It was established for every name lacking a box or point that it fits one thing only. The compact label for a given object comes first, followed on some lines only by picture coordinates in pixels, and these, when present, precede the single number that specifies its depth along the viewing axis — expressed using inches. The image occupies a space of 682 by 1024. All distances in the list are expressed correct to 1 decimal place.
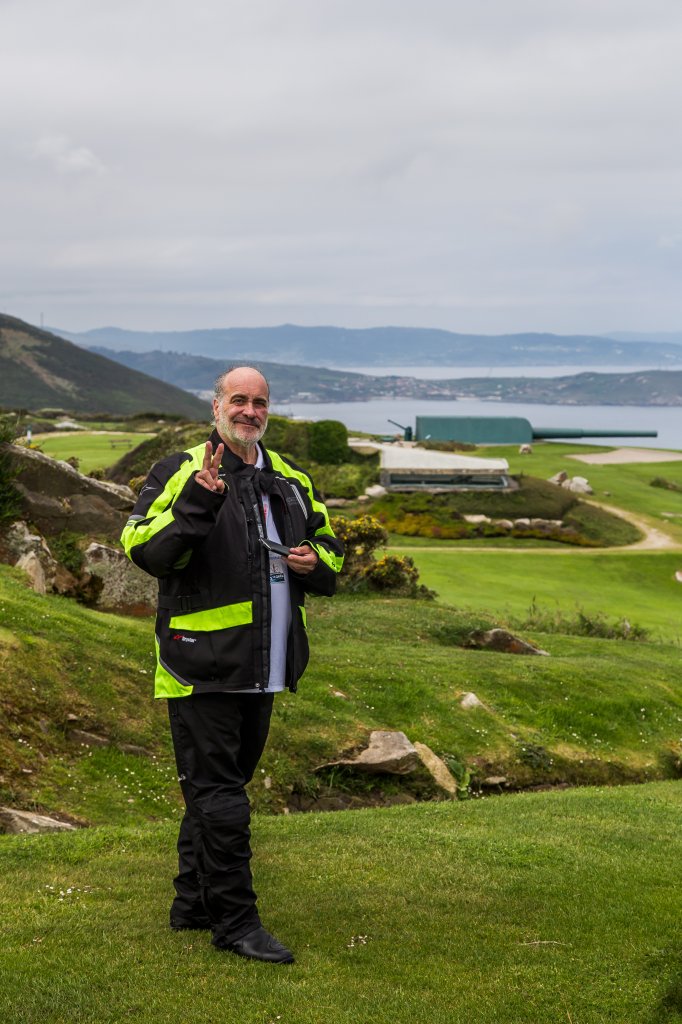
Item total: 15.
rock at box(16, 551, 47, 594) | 641.0
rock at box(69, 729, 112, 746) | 451.2
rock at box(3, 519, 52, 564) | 677.3
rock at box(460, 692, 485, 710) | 618.5
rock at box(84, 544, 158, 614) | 689.0
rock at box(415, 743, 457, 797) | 505.7
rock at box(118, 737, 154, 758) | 458.6
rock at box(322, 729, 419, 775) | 496.7
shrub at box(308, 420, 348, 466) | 2282.2
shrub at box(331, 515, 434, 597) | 1049.5
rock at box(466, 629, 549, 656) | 815.1
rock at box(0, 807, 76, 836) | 355.6
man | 231.6
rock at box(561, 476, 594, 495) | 2246.6
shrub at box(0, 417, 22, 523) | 697.0
